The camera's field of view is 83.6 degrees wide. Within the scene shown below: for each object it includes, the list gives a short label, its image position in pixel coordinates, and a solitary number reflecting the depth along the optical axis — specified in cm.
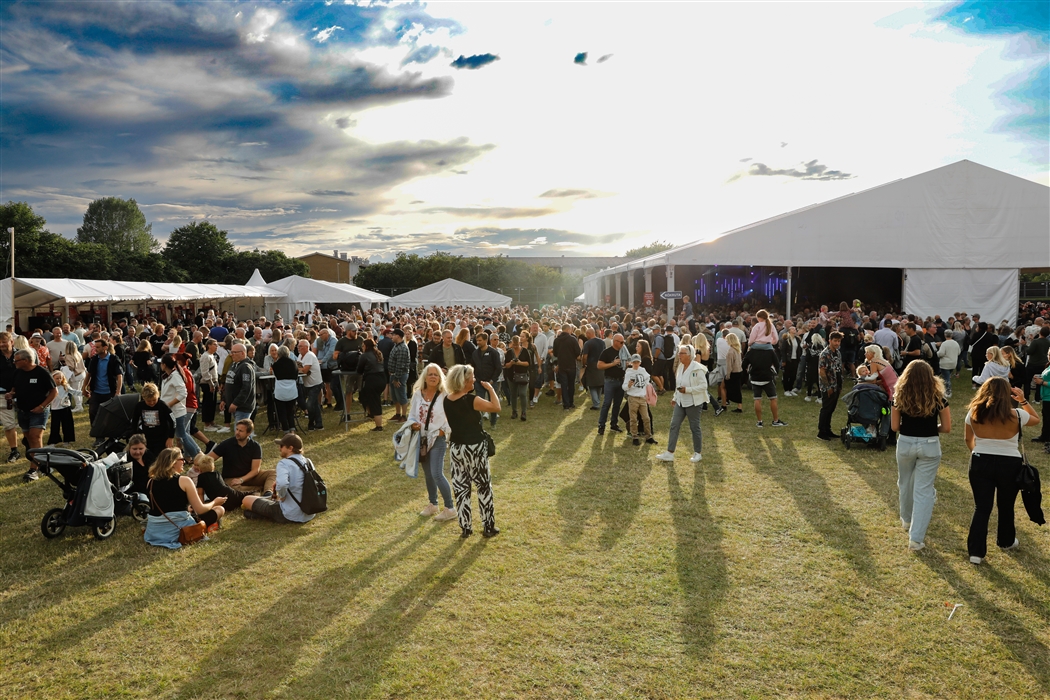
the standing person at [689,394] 716
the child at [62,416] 795
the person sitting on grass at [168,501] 529
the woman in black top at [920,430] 456
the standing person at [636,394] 850
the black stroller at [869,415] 768
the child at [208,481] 575
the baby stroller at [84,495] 538
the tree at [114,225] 6738
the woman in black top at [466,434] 510
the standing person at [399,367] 981
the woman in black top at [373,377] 951
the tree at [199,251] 5731
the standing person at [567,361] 1089
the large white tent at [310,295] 2780
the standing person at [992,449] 429
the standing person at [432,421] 539
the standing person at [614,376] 888
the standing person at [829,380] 838
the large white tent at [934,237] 1923
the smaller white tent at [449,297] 3034
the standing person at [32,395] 702
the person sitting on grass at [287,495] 572
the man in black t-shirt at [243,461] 636
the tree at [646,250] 10006
